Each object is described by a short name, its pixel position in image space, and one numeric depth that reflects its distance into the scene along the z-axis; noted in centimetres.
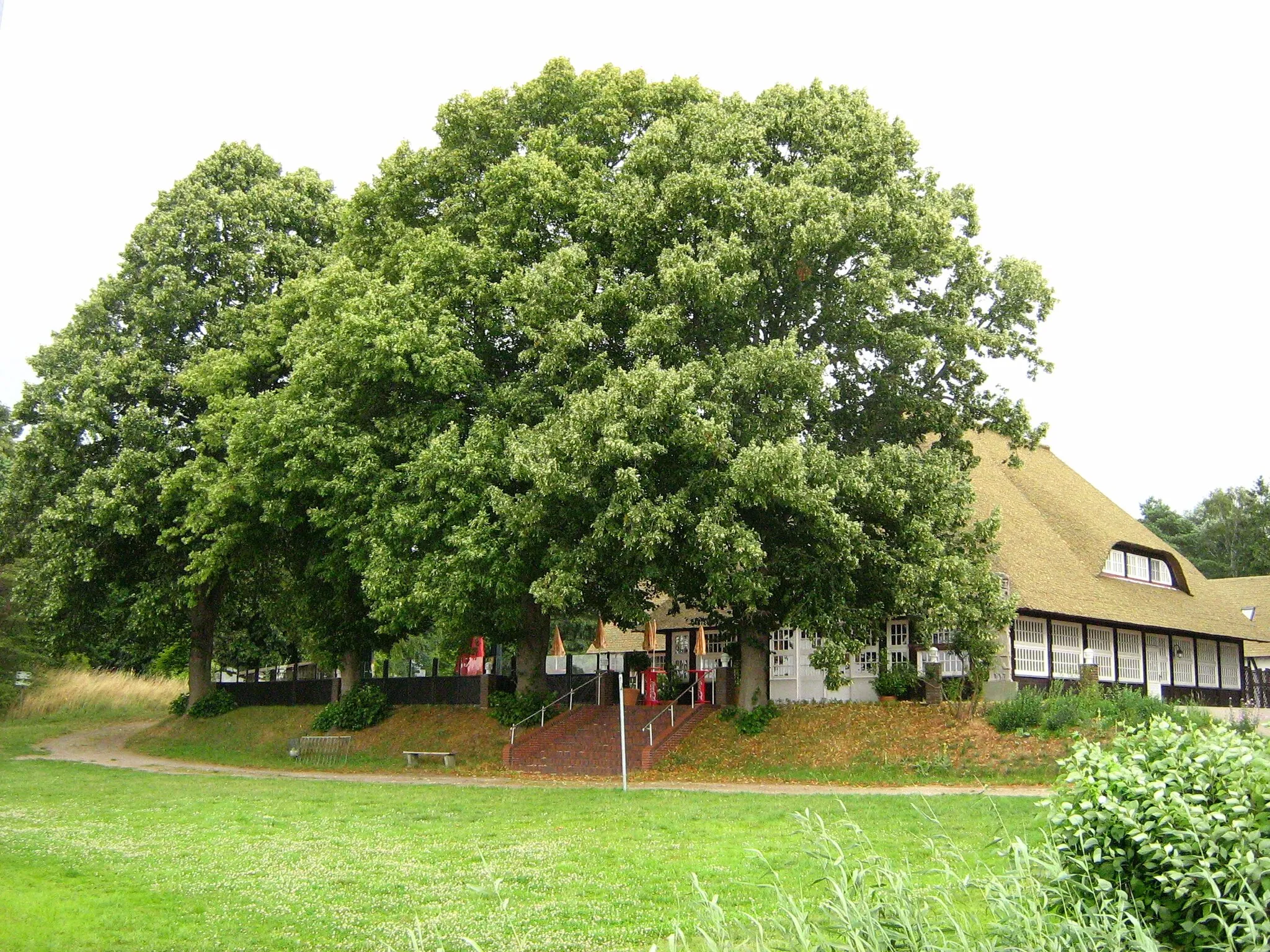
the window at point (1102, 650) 3061
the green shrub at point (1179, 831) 594
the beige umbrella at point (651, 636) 2914
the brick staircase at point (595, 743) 2612
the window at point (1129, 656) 3167
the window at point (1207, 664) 3556
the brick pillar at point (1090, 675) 2594
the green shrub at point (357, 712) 3219
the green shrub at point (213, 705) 3700
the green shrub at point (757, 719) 2595
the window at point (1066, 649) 2922
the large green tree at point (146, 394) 3184
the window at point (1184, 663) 3428
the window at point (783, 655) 3120
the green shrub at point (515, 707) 2892
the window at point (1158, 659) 3297
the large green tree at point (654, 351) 2183
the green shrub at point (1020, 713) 2206
